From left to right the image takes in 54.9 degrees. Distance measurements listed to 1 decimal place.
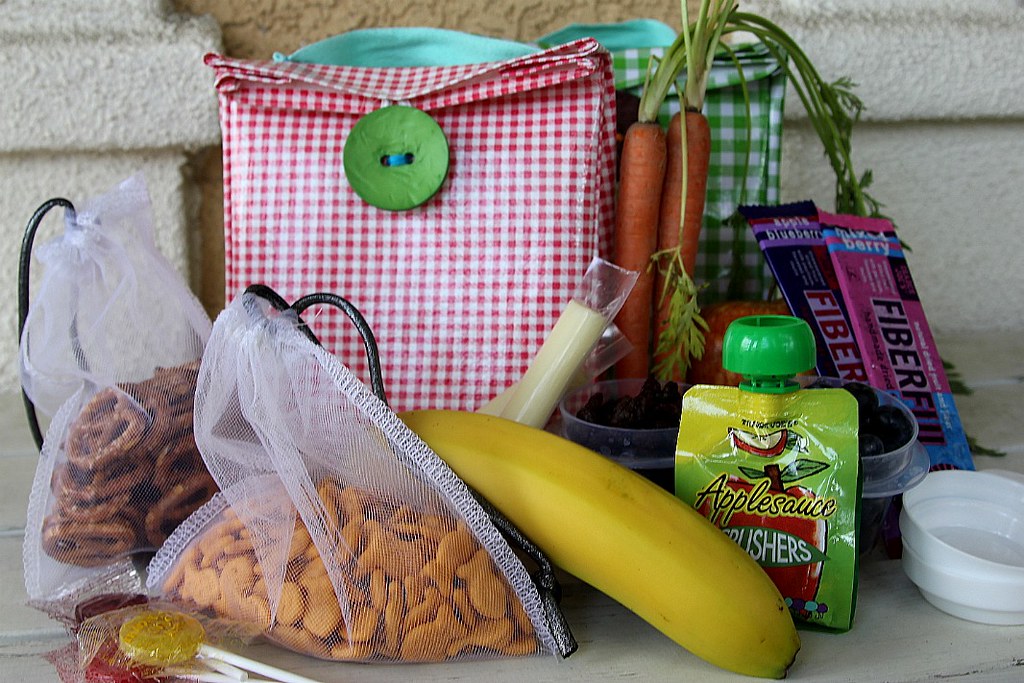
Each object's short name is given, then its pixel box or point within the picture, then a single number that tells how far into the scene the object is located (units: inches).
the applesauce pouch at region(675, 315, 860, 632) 23.4
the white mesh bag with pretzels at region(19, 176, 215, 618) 25.9
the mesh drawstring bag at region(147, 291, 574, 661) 23.0
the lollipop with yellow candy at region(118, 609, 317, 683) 21.8
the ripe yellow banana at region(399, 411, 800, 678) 21.9
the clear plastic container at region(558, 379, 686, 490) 27.0
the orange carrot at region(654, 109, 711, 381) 35.0
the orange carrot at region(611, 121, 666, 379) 34.6
